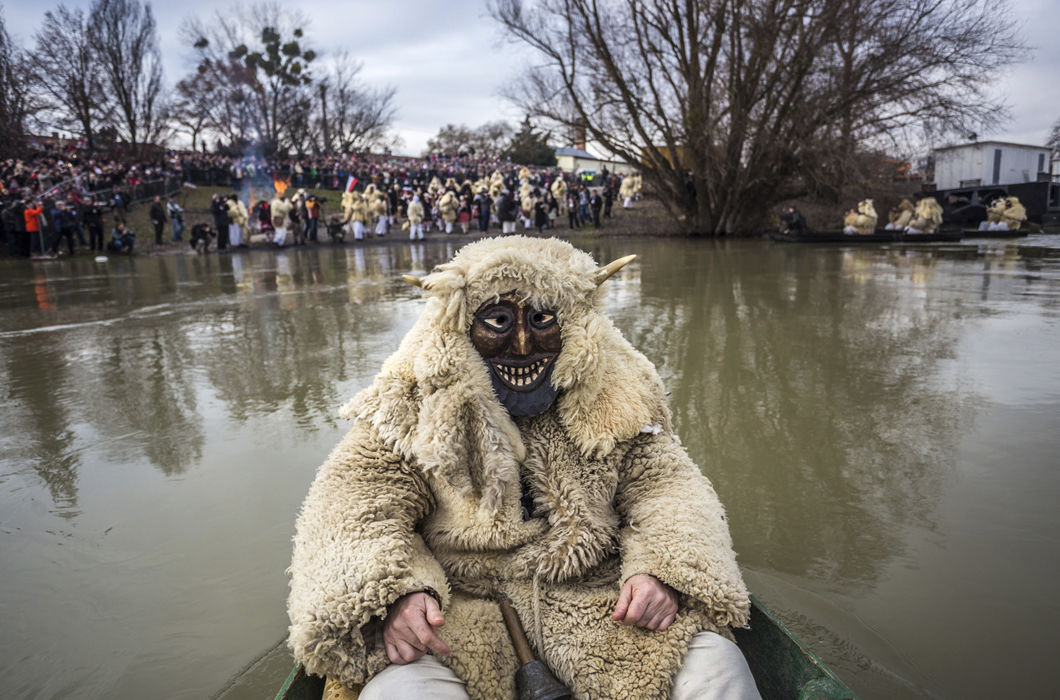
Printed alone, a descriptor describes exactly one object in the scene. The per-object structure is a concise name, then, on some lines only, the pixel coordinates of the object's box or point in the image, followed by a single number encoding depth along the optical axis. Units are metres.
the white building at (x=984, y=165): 38.50
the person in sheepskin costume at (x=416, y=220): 24.88
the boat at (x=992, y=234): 19.95
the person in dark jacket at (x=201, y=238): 22.08
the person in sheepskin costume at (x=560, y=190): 30.81
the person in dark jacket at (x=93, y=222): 20.95
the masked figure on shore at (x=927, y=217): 21.88
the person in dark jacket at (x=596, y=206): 27.72
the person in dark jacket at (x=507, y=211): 26.53
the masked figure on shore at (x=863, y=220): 21.75
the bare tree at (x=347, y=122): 49.19
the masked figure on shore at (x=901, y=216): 23.30
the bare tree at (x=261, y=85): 43.34
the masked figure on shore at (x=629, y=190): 34.44
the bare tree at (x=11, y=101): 26.73
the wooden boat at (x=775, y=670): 1.53
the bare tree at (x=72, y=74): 33.03
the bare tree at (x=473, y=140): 56.38
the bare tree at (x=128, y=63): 35.06
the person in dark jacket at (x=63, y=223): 19.67
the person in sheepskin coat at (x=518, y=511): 1.64
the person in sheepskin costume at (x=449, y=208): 27.14
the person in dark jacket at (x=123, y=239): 21.11
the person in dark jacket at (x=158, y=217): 22.56
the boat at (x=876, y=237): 18.44
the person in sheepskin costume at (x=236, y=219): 22.94
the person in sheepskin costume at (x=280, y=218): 22.79
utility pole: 48.22
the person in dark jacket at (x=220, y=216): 22.14
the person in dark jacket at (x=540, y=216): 26.70
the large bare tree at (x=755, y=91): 18.69
